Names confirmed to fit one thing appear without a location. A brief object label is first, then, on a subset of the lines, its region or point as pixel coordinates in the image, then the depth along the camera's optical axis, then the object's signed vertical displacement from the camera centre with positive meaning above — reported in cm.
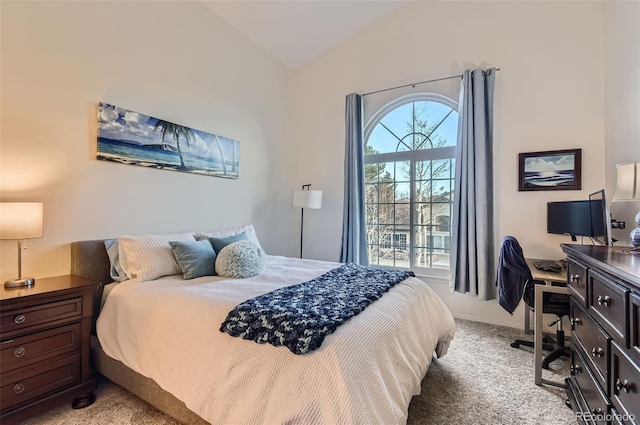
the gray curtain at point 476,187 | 315 +30
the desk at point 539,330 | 201 -79
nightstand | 155 -77
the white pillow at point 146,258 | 218 -34
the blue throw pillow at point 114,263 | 224 -38
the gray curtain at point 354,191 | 393 +31
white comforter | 117 -68
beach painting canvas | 238 +64
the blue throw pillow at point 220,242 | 256 -25
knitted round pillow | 229 -38
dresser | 101 -49
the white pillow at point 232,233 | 281 -20
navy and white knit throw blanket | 129 -49
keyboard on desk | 245 -44
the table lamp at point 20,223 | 170 -6
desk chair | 229 -61
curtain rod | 341 +161
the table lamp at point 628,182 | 177 +20
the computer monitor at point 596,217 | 230 -2
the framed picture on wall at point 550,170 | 285 +44
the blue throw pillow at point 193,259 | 226 -35
